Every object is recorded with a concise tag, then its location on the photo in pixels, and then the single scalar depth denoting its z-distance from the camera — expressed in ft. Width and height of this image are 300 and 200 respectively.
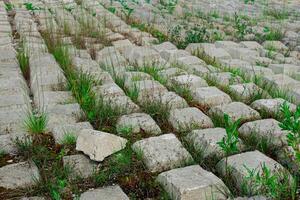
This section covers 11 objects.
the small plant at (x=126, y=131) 10.46
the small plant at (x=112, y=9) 23.31
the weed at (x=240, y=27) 20.04
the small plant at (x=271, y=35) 19.92
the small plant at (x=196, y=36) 18.44
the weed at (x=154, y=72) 13.65
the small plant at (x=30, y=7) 22.36
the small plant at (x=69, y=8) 22.96
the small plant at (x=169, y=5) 24.94
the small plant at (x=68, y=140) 10.05
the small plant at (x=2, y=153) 9.59
